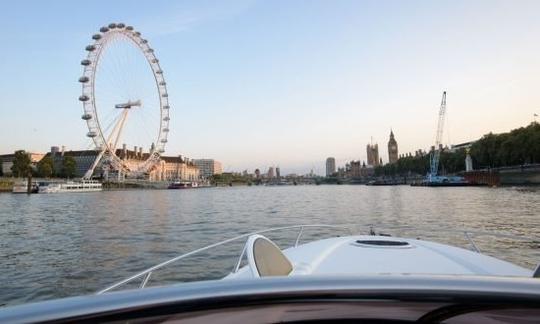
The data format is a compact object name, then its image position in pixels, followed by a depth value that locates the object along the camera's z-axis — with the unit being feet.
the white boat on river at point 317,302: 5.48
